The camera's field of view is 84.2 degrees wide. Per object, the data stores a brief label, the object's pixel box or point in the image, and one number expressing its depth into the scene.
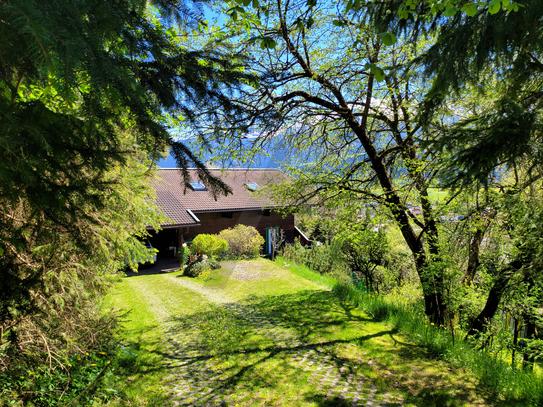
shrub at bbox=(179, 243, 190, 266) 13.26
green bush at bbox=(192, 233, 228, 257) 13.19
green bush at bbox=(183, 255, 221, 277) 11.74
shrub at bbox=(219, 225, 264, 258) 14.62
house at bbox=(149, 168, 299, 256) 14.80
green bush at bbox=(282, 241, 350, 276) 11.51
